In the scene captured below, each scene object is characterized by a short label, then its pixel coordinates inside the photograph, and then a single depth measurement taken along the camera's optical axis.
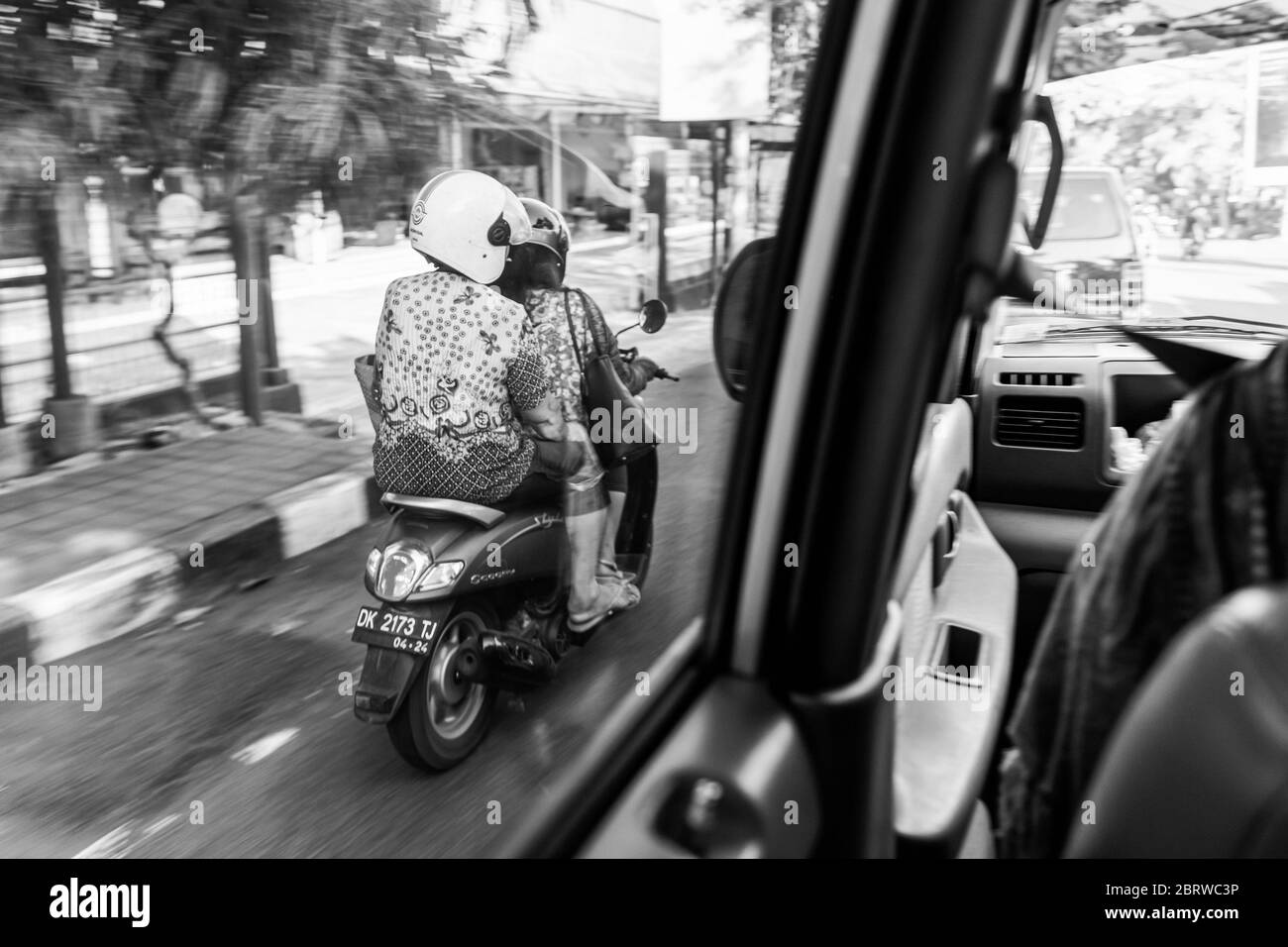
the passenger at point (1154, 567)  0.95
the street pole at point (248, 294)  3.38
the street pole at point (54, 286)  2.99
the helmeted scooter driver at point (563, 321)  2.59
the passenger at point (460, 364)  2.39
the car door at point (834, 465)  1.10
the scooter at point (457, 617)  2.47
